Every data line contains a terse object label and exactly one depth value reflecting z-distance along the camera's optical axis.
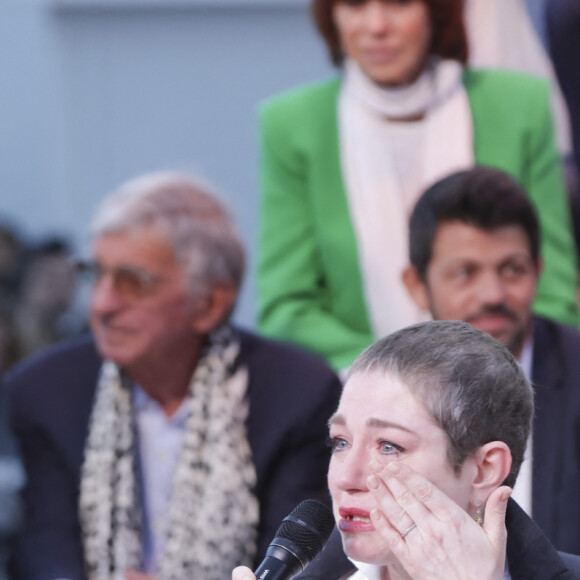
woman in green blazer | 6.71
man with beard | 5.70
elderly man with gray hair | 6.05
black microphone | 3.67
